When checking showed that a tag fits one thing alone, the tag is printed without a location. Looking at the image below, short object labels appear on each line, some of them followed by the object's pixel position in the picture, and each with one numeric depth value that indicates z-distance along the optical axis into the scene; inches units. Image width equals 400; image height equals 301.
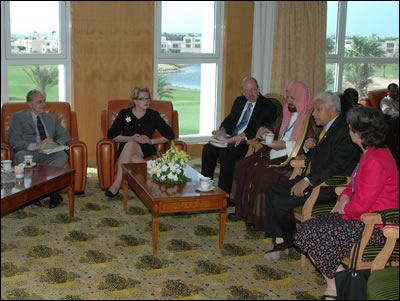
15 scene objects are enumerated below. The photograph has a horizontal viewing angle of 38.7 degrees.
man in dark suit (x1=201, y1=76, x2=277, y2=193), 234.4
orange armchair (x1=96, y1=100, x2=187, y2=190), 242.7
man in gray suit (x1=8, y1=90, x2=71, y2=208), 233.6
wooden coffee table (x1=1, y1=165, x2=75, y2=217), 178.1
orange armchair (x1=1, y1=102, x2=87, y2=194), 237.1
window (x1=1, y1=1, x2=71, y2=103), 277.6
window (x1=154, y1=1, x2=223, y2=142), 312.2
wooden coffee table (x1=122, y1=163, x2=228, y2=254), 182.5
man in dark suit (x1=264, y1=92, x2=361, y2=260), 177.8
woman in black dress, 243.1
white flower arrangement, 195.9
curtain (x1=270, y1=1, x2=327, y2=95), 327.0
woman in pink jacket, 144.1
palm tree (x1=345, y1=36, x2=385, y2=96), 374.3
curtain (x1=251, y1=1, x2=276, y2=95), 322.3
